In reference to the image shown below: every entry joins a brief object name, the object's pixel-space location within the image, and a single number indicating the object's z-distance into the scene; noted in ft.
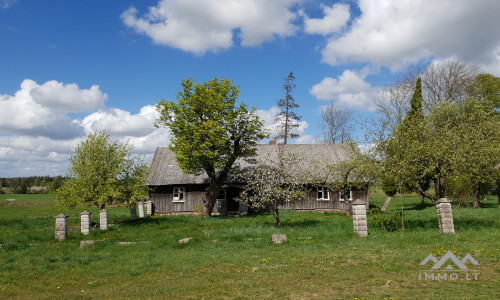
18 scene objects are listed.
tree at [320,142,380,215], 57.62
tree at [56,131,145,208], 74.23
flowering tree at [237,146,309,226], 59.52
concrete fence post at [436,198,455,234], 49.01
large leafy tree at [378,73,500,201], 53.57
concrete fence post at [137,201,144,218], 102.78
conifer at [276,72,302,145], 147.43
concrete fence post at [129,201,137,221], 82.73
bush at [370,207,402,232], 54.80
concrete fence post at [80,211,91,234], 62.13
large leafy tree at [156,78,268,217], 84.28
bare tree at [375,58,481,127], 134.21
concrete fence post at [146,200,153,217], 105.20
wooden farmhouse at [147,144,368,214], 103.71
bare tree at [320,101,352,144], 161.99
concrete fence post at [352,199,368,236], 49.65
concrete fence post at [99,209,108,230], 67.56
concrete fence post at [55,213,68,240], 57.06
